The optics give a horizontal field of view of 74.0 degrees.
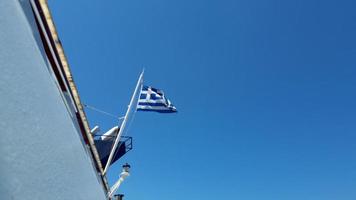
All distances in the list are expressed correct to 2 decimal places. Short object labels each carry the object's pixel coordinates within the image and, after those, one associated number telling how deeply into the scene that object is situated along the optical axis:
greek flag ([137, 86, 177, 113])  8.30
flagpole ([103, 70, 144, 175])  6.44
